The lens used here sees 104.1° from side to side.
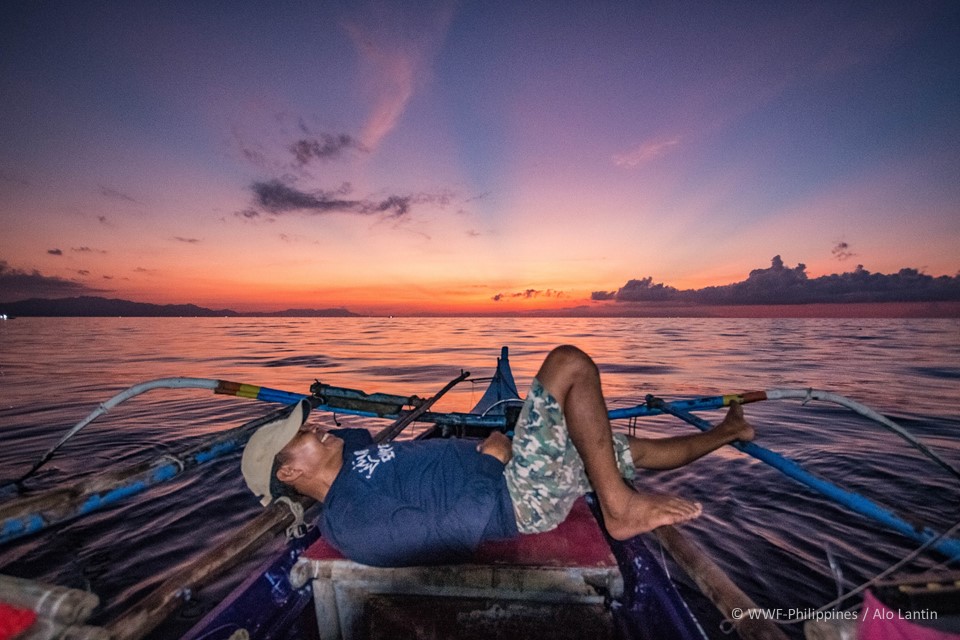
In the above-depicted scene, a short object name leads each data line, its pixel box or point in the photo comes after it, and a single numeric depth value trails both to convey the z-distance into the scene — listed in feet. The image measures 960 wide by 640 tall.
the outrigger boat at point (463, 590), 5.73
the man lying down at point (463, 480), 6.69
